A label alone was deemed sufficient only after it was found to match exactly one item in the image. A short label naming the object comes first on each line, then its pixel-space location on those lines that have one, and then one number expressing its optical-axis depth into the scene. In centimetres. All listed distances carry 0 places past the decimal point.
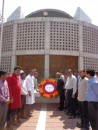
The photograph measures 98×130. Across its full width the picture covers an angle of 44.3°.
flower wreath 531
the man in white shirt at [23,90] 363
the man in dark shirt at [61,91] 485
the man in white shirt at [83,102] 303
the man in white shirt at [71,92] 403
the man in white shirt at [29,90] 400
